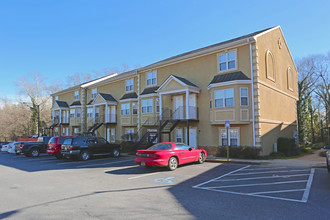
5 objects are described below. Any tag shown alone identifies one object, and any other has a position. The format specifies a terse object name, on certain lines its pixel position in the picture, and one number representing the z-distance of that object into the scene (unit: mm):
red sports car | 11086
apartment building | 16938
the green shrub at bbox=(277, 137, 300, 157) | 18500
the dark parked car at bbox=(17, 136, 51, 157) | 20094
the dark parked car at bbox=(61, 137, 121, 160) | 16016
